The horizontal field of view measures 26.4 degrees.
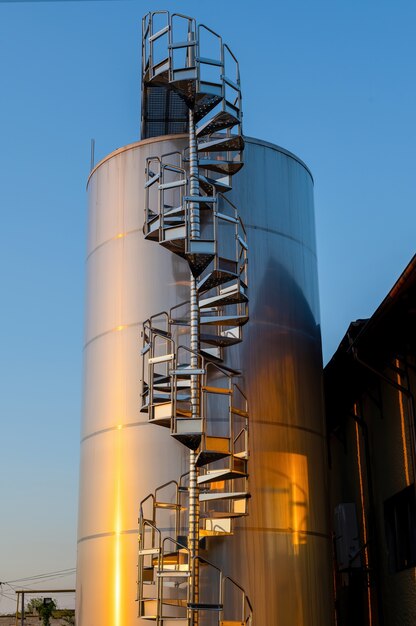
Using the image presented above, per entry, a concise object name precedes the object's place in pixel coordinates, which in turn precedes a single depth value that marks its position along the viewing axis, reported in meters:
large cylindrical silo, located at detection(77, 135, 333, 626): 12.61
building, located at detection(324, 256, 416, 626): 14.54
